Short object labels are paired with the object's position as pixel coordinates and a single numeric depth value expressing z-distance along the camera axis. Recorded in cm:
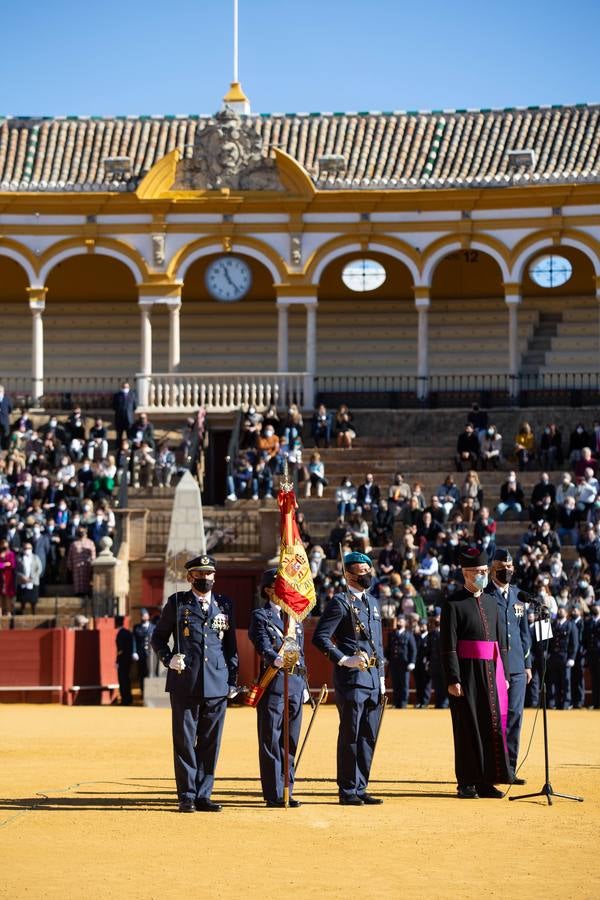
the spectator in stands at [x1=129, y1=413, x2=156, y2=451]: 3484
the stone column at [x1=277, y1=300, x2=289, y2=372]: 3847
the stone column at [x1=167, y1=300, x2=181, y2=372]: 3869
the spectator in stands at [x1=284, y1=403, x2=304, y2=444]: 3459
